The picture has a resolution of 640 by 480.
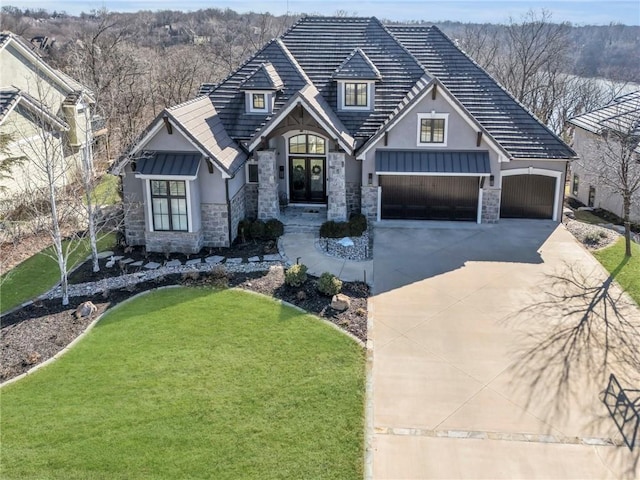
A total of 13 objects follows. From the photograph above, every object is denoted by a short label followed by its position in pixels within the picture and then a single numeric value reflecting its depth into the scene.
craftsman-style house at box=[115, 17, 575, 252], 21.89
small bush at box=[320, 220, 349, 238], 23.20
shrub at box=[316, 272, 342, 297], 17.97
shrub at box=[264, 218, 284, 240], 23.22
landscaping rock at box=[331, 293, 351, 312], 17.25
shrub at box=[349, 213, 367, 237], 23.48
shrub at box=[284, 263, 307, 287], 18.53
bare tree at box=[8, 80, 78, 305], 17.69
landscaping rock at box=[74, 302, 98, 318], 17.06
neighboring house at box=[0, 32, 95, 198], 26.83
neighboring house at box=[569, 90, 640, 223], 27.64
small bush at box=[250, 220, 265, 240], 23.19
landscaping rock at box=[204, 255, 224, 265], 21.08
